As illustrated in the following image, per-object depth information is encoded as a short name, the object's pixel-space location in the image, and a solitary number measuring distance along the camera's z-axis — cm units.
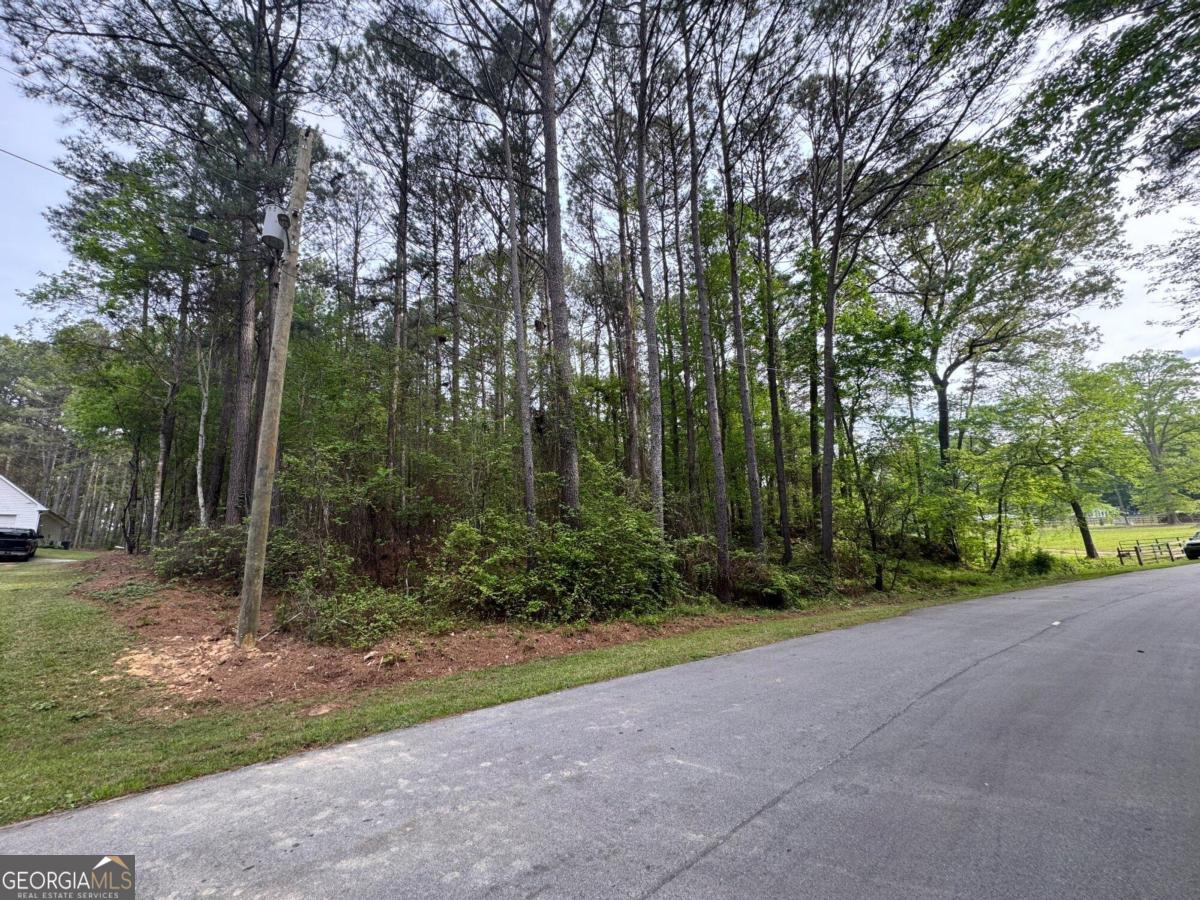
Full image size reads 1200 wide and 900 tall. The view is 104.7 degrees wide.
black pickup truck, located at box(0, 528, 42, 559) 1566
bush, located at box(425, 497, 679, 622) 693
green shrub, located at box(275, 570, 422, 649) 557
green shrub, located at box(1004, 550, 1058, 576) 1551
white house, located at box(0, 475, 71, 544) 1889
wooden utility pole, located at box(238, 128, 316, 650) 527
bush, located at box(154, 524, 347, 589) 788
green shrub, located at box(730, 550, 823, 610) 964
